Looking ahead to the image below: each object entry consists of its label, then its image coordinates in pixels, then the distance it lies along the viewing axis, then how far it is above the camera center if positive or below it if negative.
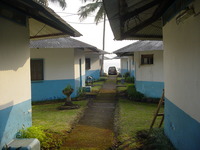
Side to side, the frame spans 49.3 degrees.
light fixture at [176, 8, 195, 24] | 3.37 +0.93
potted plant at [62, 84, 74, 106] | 10.77 -1.10
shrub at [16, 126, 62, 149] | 5.13 -1.63
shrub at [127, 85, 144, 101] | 12.90 -1.48
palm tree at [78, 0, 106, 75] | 20.23 +5.73
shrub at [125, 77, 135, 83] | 22.97 -0.98
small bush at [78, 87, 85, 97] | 13.69 -1.35
